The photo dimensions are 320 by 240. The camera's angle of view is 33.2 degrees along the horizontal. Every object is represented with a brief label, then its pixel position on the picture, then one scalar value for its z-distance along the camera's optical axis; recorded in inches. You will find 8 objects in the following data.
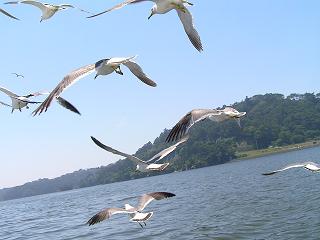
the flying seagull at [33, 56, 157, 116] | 280.4
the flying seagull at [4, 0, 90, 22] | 342.1
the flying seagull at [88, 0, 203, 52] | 292.7
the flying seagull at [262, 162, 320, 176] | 391.9
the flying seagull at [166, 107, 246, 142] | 318.0
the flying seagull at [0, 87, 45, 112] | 335.3
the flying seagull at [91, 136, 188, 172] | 287.5
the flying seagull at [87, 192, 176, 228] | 363.3
